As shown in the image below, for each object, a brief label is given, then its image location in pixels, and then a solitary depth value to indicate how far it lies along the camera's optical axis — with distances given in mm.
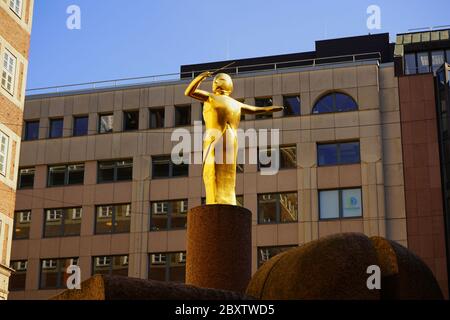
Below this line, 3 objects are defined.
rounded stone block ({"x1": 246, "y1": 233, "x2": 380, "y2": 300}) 11055
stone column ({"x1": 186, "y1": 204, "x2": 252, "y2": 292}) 16766
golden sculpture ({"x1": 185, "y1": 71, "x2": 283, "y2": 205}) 18438
